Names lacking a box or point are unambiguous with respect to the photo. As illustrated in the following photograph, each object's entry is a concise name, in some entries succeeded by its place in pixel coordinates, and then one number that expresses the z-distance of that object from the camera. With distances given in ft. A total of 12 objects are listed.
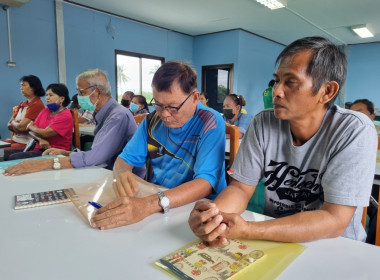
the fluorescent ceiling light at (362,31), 20.71
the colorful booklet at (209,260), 2.00
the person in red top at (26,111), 10.84
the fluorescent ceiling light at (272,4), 15.57
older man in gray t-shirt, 2.48
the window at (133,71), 18.94
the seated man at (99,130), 4.86
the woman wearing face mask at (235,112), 12.09
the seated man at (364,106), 9.86
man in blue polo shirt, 3.47
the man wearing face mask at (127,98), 17.81
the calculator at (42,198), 3.27
